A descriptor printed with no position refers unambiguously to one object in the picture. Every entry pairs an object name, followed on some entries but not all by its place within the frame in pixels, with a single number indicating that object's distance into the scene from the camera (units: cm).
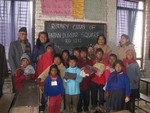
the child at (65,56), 448
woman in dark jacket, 438
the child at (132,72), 453
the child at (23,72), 407
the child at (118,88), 400
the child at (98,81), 452
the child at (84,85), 451
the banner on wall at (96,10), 560
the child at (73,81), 417
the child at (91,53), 470
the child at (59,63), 423
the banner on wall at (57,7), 522
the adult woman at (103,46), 484
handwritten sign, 532
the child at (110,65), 448
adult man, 421
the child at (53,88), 402
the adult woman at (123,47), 471
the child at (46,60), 436
